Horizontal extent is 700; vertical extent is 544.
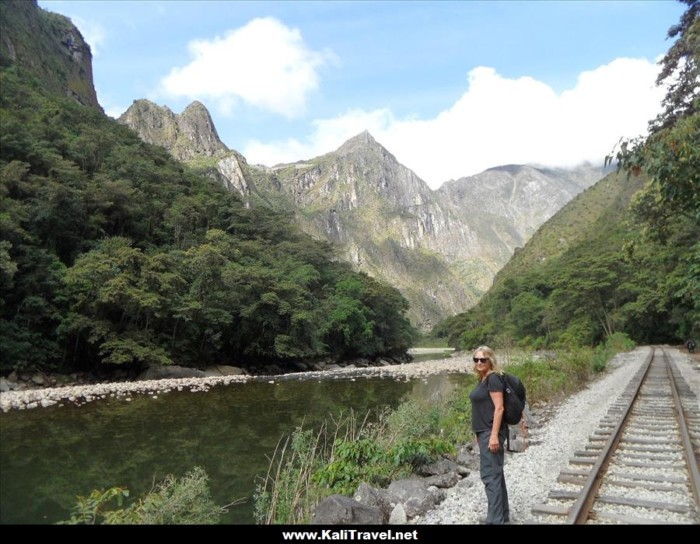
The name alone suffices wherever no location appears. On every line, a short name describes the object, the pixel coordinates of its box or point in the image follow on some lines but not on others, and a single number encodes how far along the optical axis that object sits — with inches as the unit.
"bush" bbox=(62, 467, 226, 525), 218.8
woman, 183.2
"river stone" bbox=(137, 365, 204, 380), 1191.6
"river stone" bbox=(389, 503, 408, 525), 219.6
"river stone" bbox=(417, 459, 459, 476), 310.0
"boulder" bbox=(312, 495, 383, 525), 203.5
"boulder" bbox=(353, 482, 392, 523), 230.2
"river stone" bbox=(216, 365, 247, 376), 1480.1
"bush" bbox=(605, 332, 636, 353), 1537.9
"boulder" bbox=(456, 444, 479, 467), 327.0
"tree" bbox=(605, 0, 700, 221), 380.8
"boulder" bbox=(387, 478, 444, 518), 231.9
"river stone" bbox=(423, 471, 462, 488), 283.9
